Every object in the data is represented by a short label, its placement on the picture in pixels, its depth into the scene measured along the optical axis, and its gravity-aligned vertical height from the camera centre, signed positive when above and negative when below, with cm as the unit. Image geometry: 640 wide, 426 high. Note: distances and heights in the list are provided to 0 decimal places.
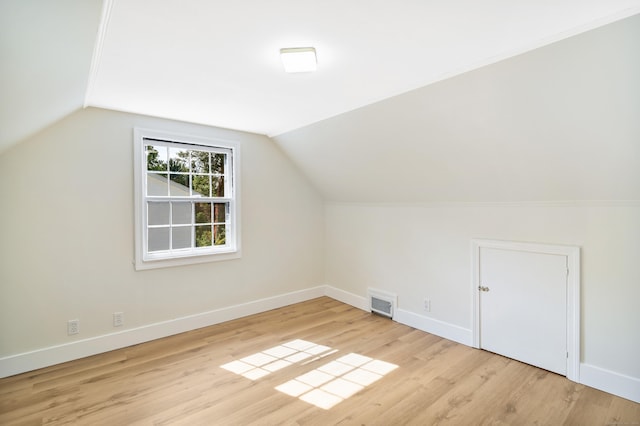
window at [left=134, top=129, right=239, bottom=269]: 321 +13
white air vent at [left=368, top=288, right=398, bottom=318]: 378 -110
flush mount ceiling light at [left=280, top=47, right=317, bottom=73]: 189 +94
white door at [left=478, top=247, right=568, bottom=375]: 252 -80
